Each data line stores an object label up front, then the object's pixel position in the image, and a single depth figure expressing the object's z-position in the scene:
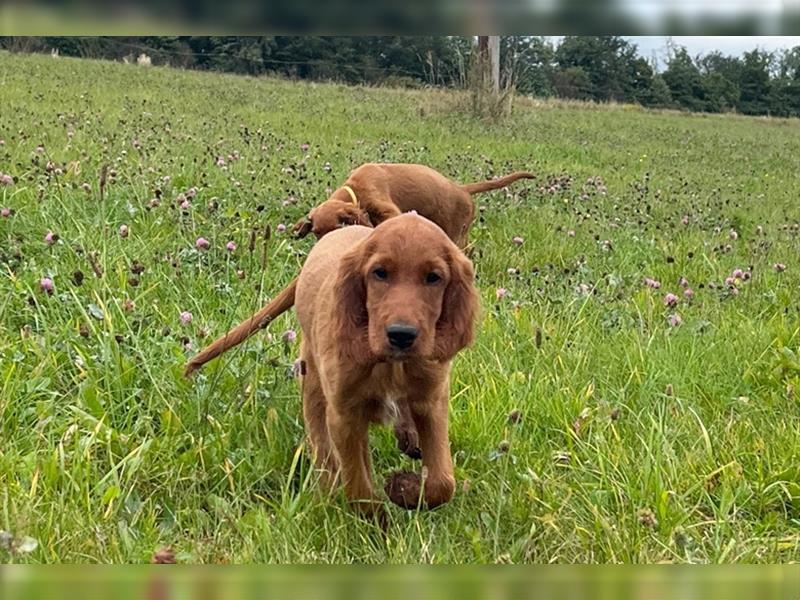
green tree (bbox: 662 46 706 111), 23.48
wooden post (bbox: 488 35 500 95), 13.54
